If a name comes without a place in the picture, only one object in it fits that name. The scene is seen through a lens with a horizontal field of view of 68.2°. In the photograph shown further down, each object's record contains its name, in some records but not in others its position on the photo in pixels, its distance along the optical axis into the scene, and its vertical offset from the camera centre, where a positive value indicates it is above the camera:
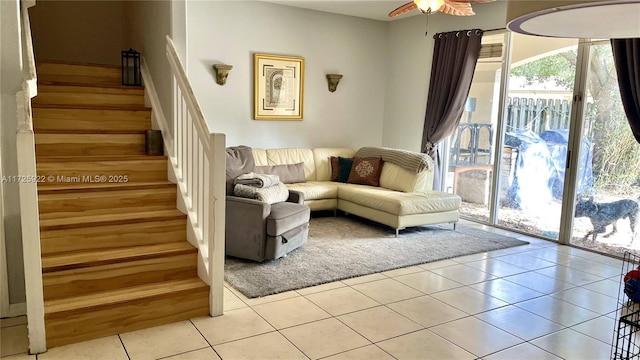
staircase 2.75 -0.73
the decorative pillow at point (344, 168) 6.50 -0.68
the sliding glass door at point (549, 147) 4.79 -0.25
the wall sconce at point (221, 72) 5.85 +0.53
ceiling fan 3.57 +0.94
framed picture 6.22 +0.40
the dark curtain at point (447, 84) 5.91 +0.49
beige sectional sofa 5.25 -0.87
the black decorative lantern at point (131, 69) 4.38 +0.40
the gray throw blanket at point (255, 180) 4.37 -0.60
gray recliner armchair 4.04 -0.97
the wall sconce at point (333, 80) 6.73 +0.54
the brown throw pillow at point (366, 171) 6.14 -0.68
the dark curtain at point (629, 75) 4.32 +0.48
